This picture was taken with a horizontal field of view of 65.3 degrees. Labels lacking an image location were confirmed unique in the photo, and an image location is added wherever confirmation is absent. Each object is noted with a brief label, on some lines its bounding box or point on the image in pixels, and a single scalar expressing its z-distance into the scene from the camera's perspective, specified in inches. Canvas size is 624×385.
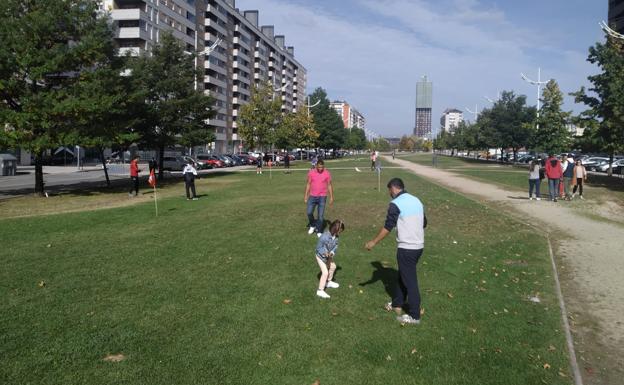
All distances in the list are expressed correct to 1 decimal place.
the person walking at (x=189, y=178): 746.8
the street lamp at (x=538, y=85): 2082.9
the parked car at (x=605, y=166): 1911.2
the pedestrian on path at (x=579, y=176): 779.4
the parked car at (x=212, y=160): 1948.8
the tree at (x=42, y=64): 682.2
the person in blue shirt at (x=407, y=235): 222.8
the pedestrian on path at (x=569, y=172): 804.3
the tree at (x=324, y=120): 3240.7
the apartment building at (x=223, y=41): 2586.1
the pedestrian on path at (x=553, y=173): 724.7
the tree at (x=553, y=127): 1856.5
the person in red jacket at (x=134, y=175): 771.0
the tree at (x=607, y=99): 1096.2
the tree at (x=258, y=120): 1705.2
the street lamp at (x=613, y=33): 1036.7
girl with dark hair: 257.9
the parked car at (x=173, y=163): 1684.3
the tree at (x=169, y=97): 1111.0
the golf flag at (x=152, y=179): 638.5
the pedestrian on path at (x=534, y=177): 749.3
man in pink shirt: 440.8
